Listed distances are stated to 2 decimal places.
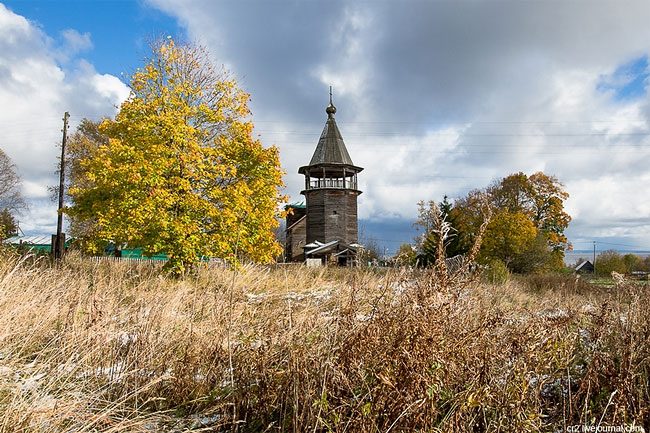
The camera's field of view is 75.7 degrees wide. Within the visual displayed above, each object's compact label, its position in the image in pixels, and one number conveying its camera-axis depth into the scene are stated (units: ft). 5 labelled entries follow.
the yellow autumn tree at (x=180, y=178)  31.63
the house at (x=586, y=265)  224.33
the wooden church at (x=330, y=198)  103.40
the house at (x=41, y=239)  145.18
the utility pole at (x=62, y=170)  79.05
